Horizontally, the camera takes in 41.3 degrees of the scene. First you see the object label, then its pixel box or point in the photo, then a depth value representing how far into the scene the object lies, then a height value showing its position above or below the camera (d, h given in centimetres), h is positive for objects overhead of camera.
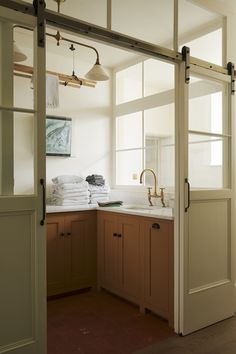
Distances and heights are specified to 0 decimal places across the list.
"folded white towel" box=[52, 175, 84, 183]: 358 -3
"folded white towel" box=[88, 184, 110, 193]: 376 -14
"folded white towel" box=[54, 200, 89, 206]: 343 -29
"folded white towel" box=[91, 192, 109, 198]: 375 -22
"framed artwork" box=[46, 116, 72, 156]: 373 +50
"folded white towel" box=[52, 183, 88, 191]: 348 -11
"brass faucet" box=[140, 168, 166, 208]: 344 -20
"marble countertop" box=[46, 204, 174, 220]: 272 -33
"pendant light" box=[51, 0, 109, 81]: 301 +100
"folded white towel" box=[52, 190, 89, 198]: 344 -19
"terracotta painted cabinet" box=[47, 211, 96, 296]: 315 -78
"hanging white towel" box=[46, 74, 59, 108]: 325 +89
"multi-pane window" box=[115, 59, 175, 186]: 404 +86
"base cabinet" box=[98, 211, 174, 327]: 263 -79
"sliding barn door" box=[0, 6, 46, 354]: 174 -31
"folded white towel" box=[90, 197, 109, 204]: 373 -28
